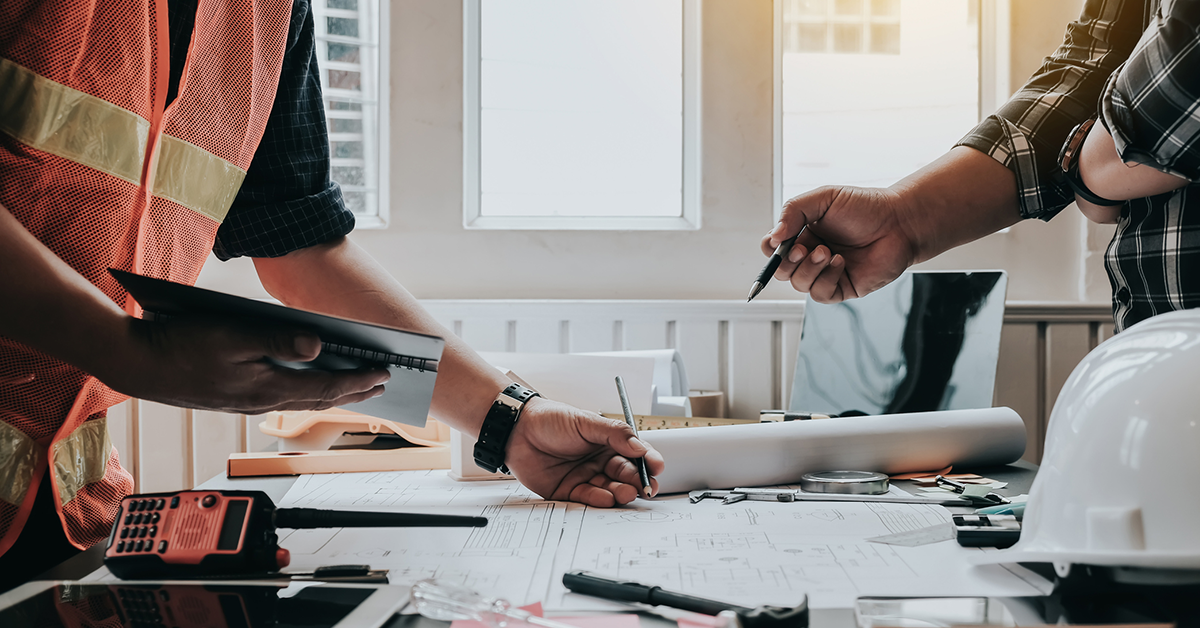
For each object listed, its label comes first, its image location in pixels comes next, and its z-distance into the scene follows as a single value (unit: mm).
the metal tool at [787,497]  767
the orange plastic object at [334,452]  952
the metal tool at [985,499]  751
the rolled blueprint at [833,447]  837
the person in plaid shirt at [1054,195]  645
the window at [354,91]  1752
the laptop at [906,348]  1368
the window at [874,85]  1741
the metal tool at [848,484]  805
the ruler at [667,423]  1045
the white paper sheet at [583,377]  1102
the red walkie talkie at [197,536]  532
